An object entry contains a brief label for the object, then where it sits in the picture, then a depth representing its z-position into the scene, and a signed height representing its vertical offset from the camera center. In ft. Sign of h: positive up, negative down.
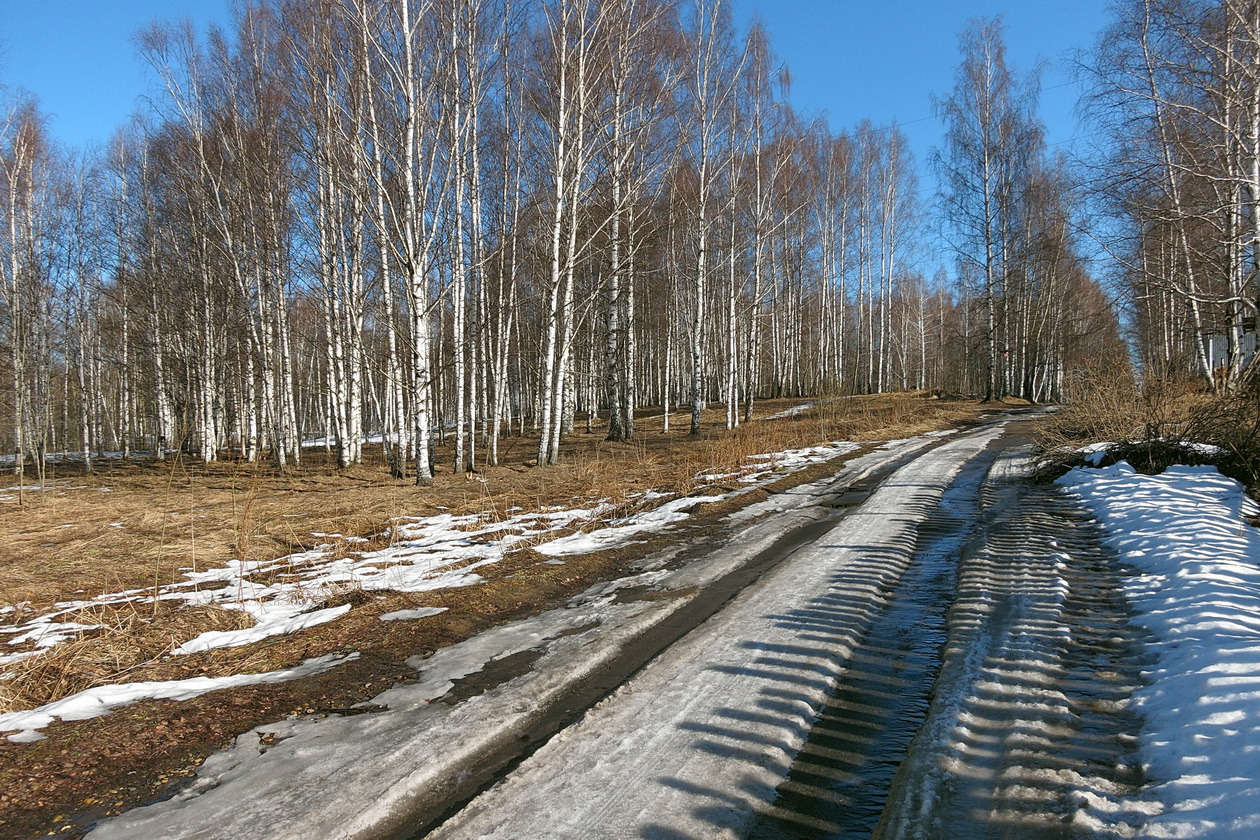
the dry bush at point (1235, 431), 24.89 -1.90
